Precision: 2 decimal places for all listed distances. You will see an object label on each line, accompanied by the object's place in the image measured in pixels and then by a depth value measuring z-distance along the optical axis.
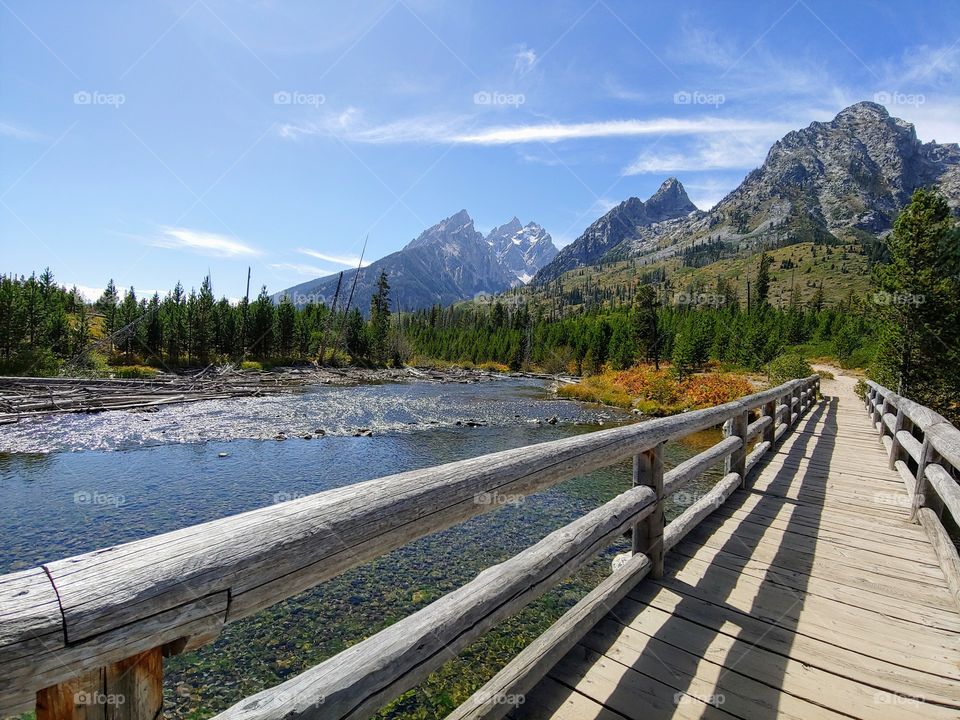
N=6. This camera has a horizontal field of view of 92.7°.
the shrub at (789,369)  25.05
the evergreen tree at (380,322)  68.38
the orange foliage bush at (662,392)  27.19
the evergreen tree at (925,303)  22.50
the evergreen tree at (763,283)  114.38
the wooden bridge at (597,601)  1.16
